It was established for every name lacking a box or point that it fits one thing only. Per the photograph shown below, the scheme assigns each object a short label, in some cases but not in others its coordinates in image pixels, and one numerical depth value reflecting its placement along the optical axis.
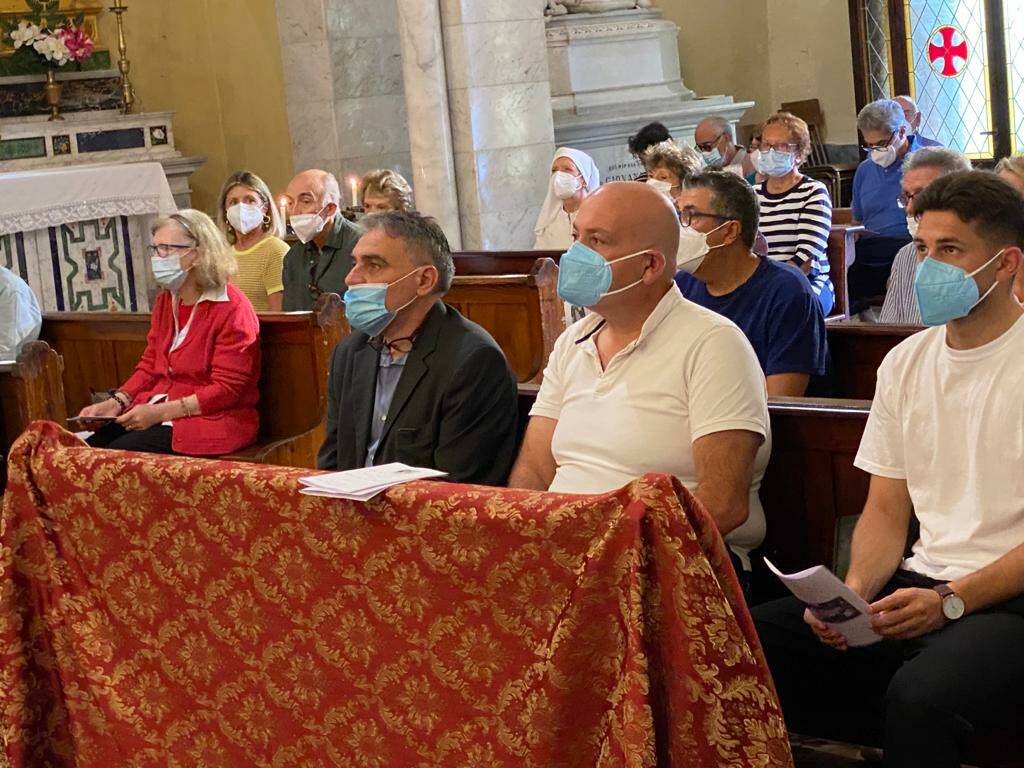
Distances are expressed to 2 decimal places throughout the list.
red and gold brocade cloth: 2.17
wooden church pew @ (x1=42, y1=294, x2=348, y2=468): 4.89
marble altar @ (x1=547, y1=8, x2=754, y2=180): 9.71
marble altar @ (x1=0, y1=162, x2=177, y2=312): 8.05
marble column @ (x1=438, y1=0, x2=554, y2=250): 8.31
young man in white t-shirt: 2.42
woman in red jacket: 4.89
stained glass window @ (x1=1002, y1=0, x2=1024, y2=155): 10.75
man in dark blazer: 3.43
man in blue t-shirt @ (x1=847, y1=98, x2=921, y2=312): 7.55
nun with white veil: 7.28
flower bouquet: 9.37
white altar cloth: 7.95
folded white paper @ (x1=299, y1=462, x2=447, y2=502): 2.42
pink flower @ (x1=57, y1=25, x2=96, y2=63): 9.44
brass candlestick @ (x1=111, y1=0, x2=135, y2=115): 9.76
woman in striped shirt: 5.75
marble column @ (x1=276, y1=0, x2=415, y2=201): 9.31
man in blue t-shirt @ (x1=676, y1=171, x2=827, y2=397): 3.72
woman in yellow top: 6.21
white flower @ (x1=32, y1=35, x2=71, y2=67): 9.38
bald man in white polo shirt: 2.93
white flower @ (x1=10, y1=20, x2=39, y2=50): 9.33
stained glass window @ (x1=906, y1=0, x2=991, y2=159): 10.97
